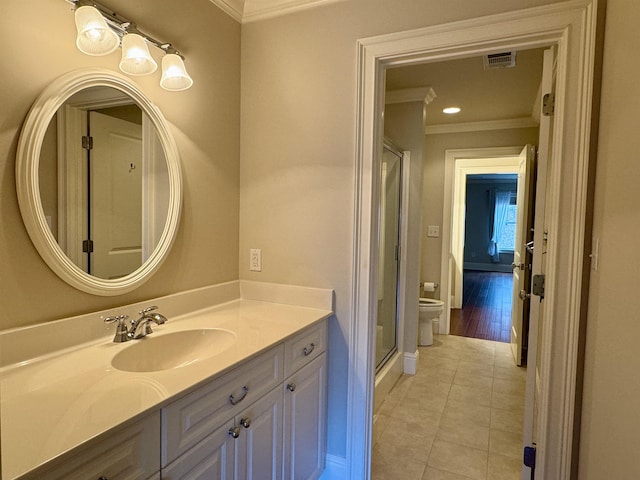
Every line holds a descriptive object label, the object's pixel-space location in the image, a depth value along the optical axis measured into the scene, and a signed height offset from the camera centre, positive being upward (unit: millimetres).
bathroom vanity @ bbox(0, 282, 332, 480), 790 -475
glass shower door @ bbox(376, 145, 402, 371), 2895 -269
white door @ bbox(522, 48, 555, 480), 1594 -135
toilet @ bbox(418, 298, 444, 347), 3658 -917
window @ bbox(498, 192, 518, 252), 9586 -139
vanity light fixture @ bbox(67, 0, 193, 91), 1188 +596
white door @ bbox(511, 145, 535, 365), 3248 -187
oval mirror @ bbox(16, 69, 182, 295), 1155 +126
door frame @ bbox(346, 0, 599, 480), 1416 +390
